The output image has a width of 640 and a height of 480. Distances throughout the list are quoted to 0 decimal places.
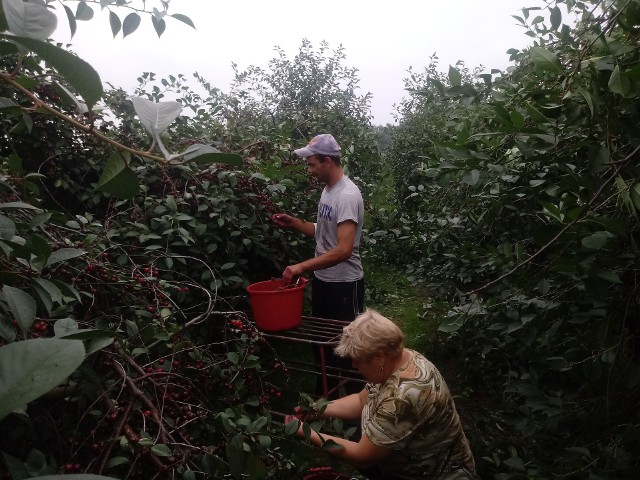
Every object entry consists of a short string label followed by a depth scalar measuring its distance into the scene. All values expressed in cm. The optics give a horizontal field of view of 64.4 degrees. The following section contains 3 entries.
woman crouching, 199
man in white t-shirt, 311
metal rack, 266
